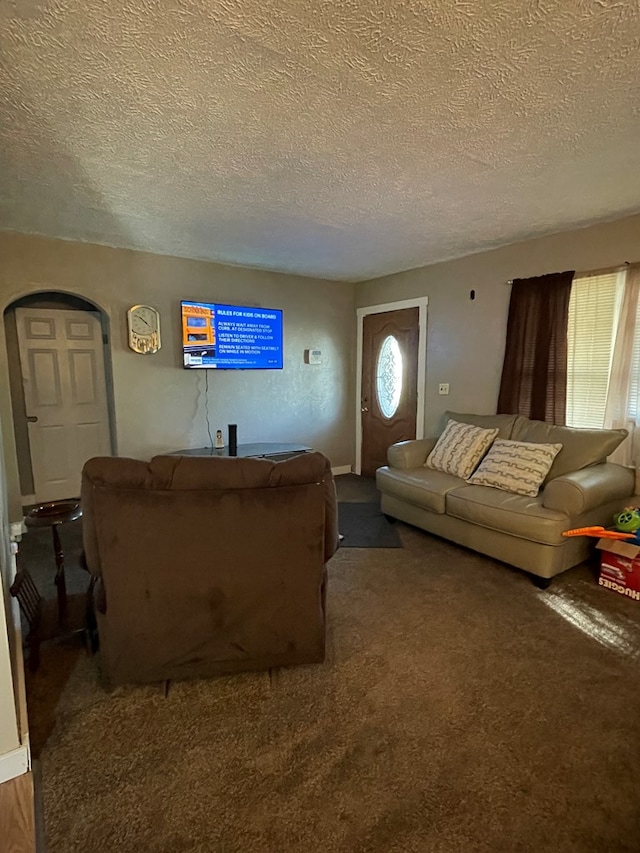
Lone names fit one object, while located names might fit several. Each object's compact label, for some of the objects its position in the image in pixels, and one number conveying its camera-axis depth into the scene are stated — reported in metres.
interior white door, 3.99
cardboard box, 2.54
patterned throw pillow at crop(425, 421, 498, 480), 3.46
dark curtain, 3.48
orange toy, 2.59
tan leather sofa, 2.64
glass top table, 3.95
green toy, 2.67
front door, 4.84
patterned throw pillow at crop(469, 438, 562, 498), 3.00
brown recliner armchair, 1.64
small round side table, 1.96
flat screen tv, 4.20
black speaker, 3.88
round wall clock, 3.94
